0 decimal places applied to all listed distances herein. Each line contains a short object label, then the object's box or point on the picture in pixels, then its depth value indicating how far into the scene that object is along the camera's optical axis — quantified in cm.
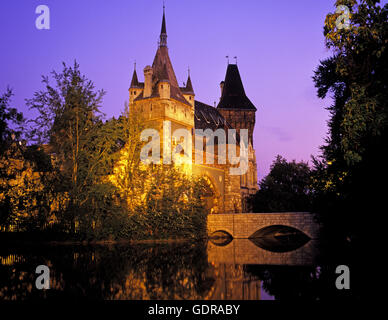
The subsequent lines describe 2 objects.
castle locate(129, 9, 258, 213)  4641
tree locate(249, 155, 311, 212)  4225
